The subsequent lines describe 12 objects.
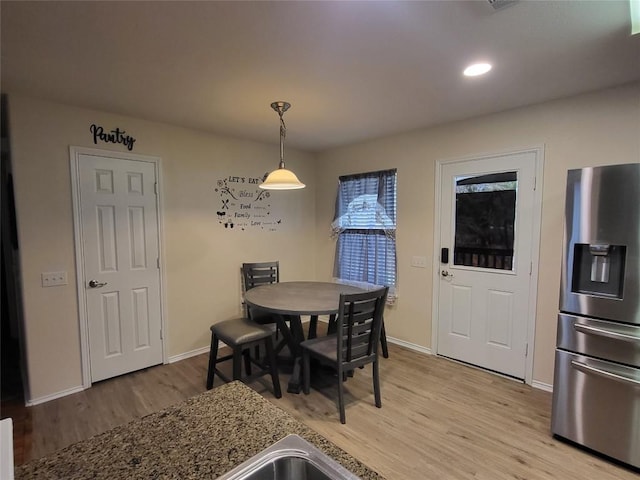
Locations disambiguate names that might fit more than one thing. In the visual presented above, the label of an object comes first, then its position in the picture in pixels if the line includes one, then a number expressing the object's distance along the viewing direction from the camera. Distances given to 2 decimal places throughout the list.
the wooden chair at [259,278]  3.37
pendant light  2.61
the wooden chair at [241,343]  2.62
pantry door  2.85
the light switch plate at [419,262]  3.53
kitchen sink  0.81
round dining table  2.53
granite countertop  0.81
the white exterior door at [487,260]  2.87
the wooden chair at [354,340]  2.33
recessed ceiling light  2.04
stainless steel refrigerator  1.87
